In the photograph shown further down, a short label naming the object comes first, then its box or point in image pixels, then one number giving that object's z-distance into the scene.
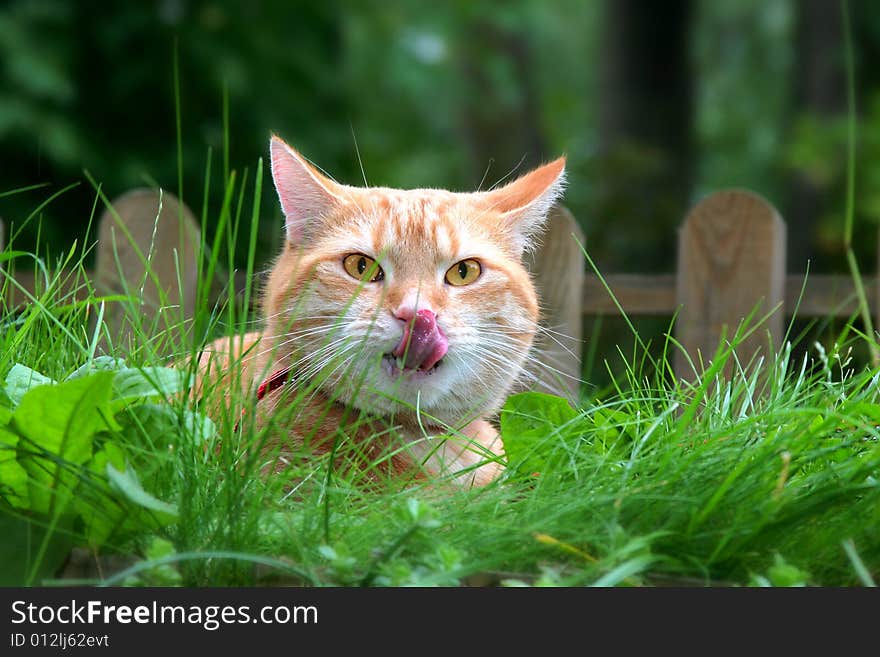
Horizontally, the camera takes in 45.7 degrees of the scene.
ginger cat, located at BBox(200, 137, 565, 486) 2.28
